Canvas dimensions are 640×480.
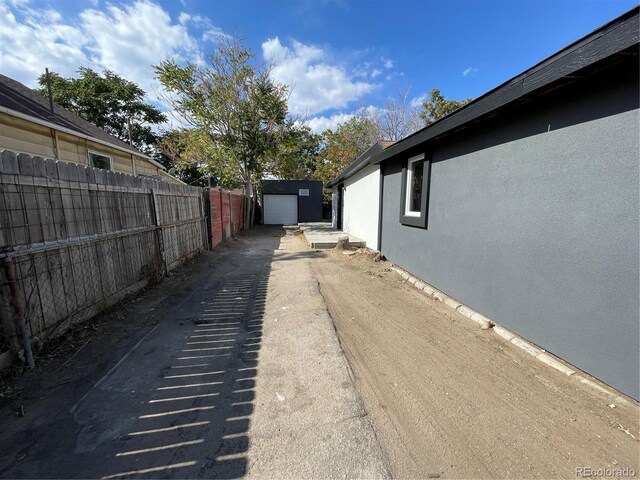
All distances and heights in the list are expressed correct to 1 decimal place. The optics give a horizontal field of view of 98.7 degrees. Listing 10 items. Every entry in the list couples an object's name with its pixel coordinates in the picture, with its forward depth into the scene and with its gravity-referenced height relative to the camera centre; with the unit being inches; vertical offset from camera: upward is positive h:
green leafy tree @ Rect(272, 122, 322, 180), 563.2 +109.5
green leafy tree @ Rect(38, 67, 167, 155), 820.6 +308.7
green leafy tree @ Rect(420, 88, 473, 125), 711.1 +245.1
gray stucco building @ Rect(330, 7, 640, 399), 80.3 -1.9
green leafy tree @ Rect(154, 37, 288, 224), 495.2 +170.2
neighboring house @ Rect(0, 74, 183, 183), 210.8 +61.2
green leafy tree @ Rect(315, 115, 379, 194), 901.9 +191.1
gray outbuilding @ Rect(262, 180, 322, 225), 770.2 -4.1
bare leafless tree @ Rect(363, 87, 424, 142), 815.1 +229.2
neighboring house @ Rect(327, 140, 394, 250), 304.3 +2.6
